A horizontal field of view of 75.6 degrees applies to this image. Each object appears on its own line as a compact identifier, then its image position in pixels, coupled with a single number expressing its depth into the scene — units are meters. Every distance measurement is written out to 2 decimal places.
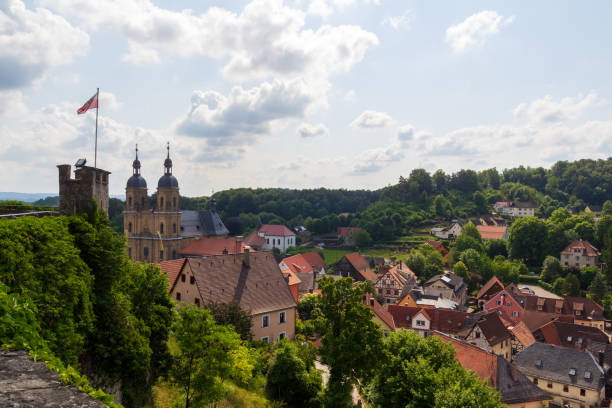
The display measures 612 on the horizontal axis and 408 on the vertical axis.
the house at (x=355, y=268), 81.50
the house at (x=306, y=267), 63.62
